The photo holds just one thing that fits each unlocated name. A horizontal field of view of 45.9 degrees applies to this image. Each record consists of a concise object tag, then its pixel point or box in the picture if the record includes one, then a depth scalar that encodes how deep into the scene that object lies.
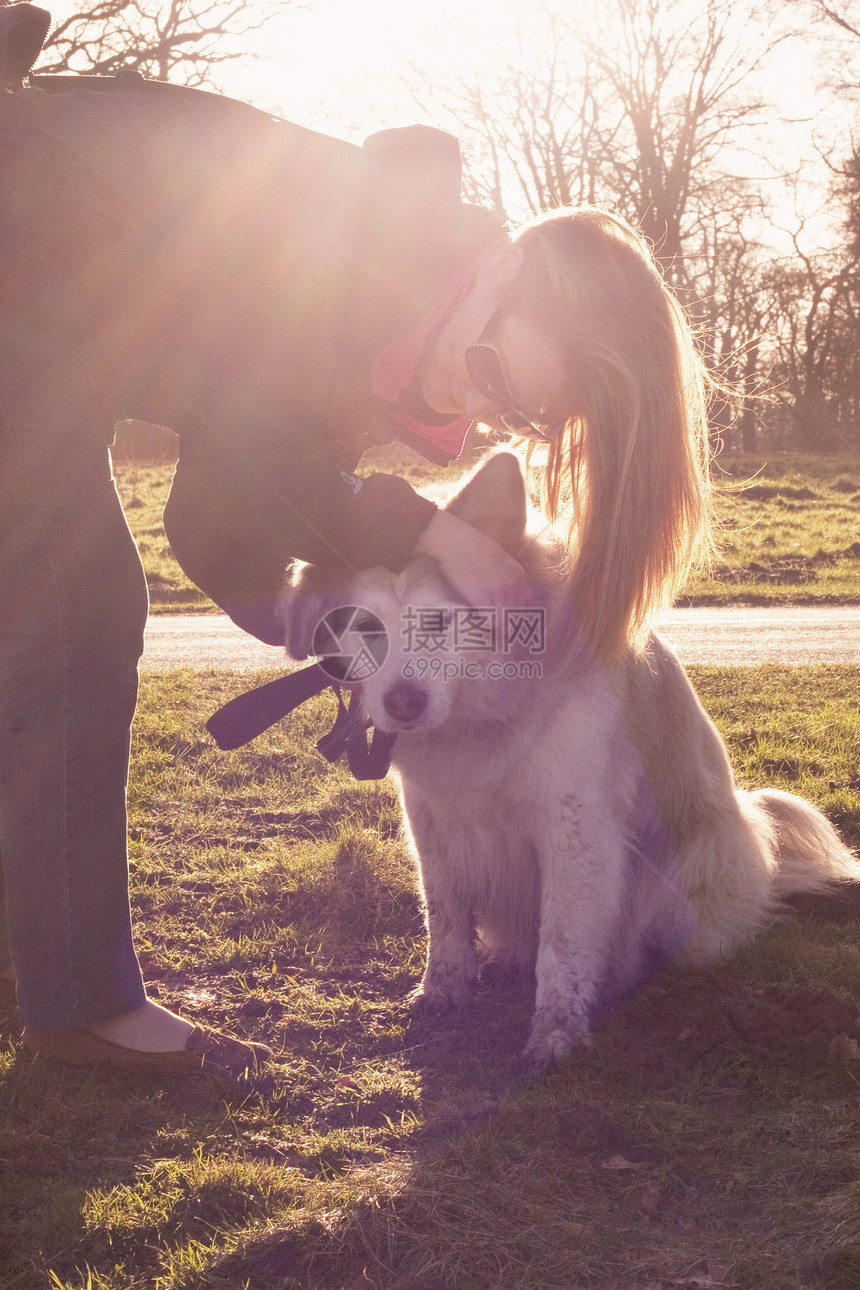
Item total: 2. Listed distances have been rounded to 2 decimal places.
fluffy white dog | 2.85
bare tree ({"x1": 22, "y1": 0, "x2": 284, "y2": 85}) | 16.59
